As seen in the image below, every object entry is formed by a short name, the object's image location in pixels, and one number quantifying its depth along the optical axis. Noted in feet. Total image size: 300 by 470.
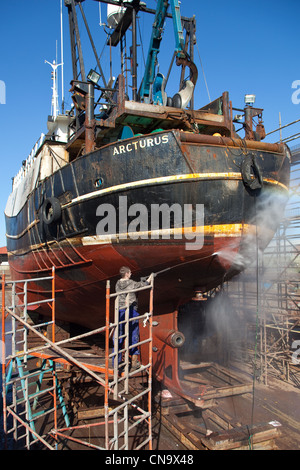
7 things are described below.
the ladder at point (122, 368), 13.56
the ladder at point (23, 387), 16.37
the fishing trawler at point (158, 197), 18.83
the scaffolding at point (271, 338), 33.73
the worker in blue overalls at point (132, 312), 16.28
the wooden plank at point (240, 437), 17.37
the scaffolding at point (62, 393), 14.01
